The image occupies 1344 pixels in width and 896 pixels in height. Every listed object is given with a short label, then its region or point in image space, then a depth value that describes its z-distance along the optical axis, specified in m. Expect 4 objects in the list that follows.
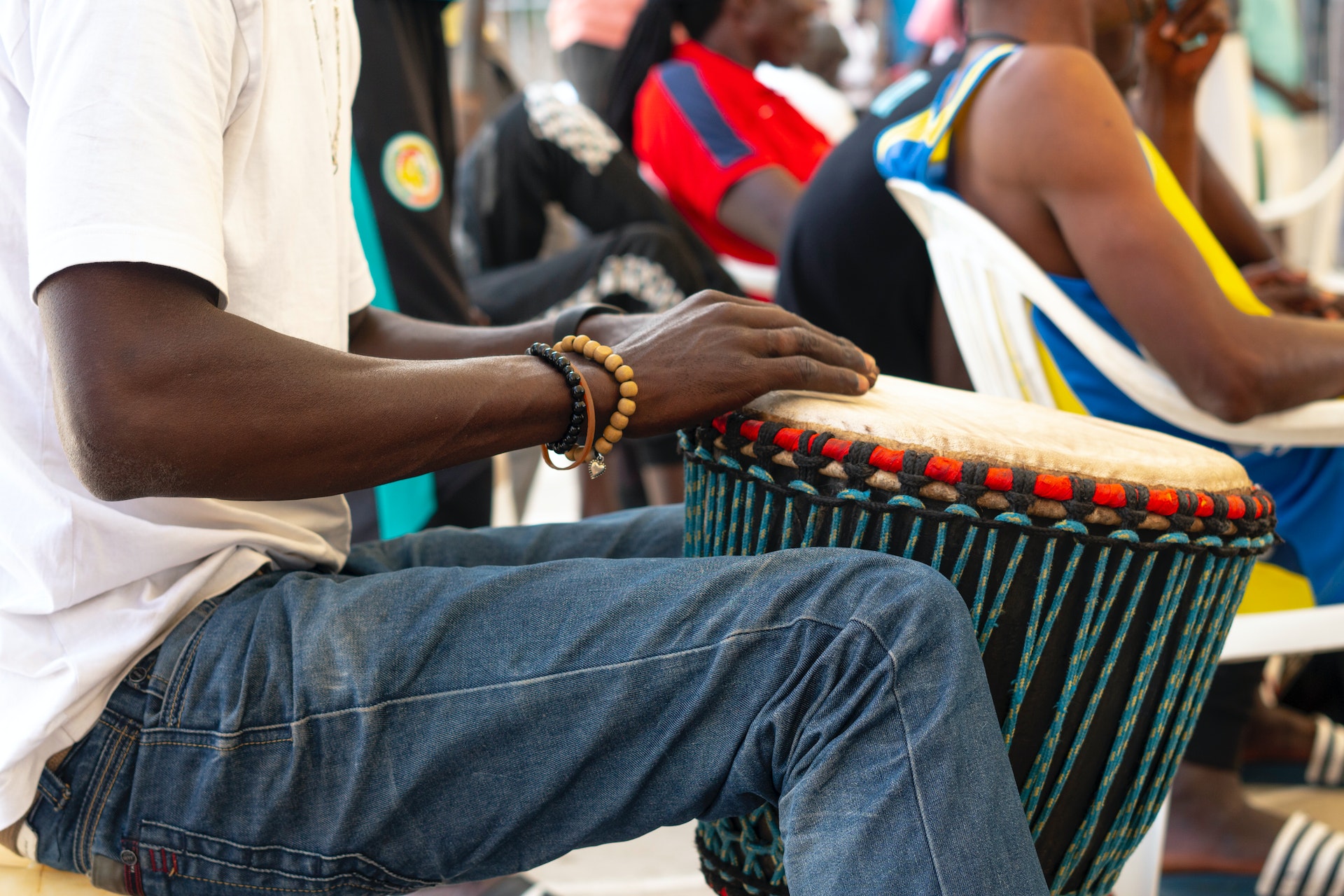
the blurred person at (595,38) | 7.40
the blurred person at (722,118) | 5.65
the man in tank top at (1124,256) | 3.41
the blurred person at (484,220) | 4.03
